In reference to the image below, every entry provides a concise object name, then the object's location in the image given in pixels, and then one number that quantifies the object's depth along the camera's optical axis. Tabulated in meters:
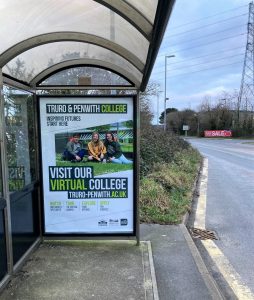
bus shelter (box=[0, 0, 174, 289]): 3.77
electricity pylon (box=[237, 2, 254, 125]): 51.75
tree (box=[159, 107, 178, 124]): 89.97
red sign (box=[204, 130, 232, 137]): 65.61
